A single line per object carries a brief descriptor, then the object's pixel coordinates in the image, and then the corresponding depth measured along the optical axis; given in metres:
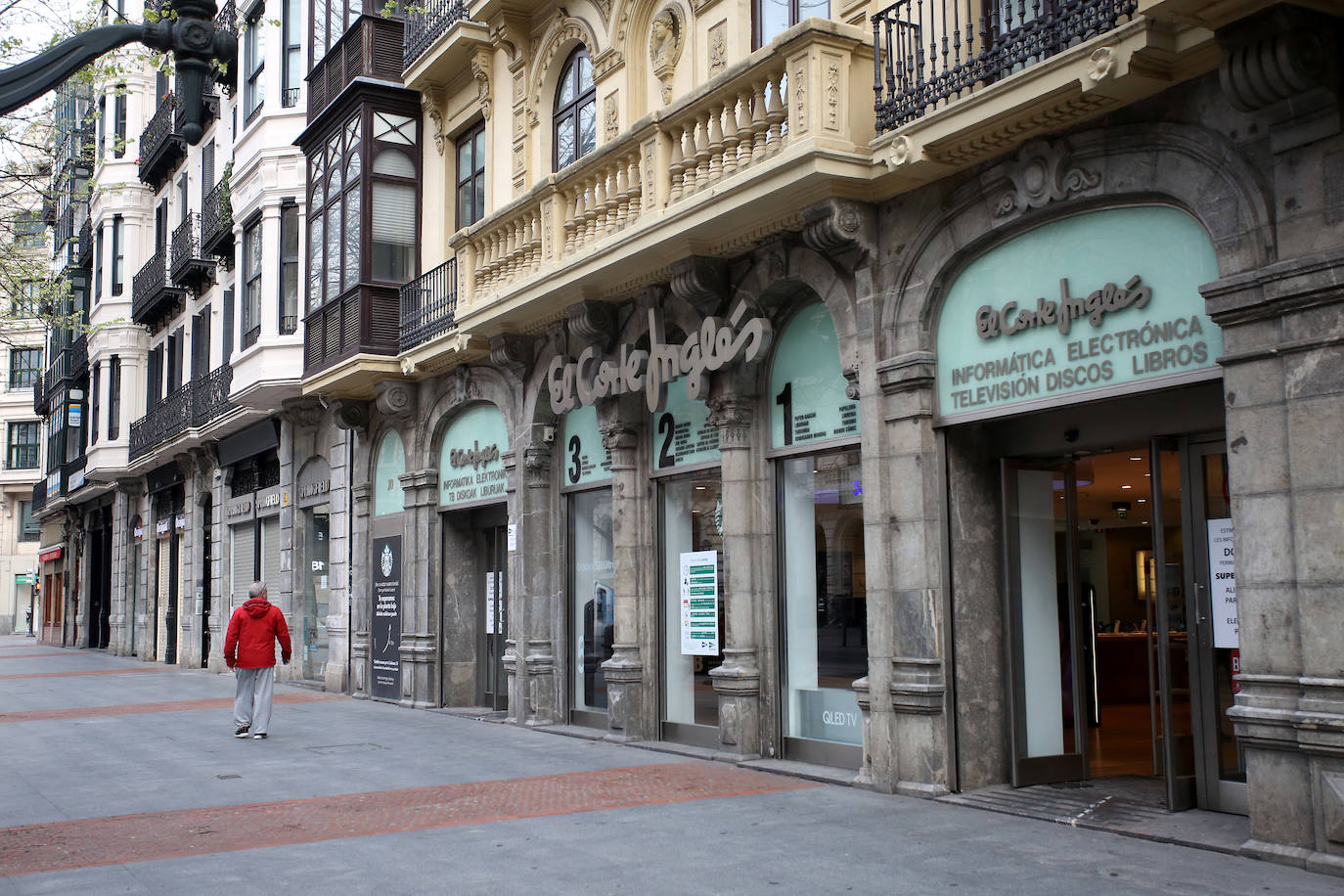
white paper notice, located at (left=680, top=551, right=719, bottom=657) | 13.24
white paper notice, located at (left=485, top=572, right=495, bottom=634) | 18.31
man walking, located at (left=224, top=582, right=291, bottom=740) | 14.88
